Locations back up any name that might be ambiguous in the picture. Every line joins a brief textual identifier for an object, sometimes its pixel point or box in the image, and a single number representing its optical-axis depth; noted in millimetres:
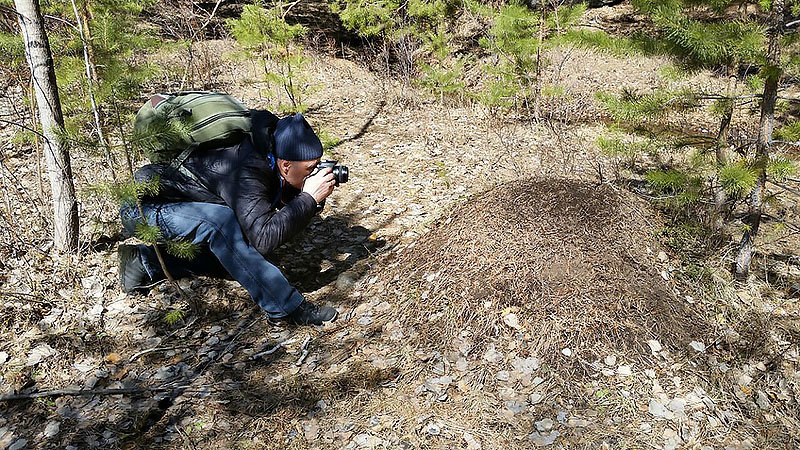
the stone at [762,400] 2762
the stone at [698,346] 3098
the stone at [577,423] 2646
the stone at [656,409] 2701
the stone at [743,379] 2906
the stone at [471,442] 2561
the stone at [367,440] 2578
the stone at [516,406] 2752
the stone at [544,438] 2566
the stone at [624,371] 2911
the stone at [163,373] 3008
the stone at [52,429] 2564
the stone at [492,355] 3055
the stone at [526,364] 2973
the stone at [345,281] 3875
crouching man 3186
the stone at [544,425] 2641
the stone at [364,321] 3469
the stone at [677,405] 2720
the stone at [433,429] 2639
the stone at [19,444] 2488
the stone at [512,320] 3205
